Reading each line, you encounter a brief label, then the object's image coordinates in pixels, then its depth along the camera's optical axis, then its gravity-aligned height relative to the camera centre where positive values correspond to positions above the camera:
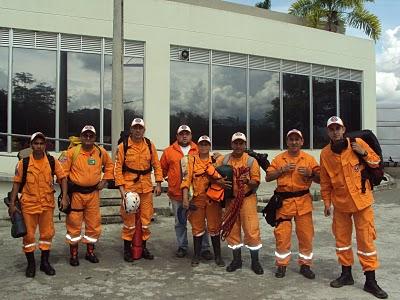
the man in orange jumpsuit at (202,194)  6.06 -0.42
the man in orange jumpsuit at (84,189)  6.05 -0.36
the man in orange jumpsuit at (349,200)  5.03 -0.42
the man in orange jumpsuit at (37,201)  5.57 -0.48
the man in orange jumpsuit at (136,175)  6.23 -0.19
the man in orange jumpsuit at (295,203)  5.55 -0.49
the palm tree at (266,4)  29.70 +9.97
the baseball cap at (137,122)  6.22 +0.52
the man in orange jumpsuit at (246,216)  5.74 -0.67
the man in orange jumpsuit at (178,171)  6.55 -0.13
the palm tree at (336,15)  19.19 +6.10
